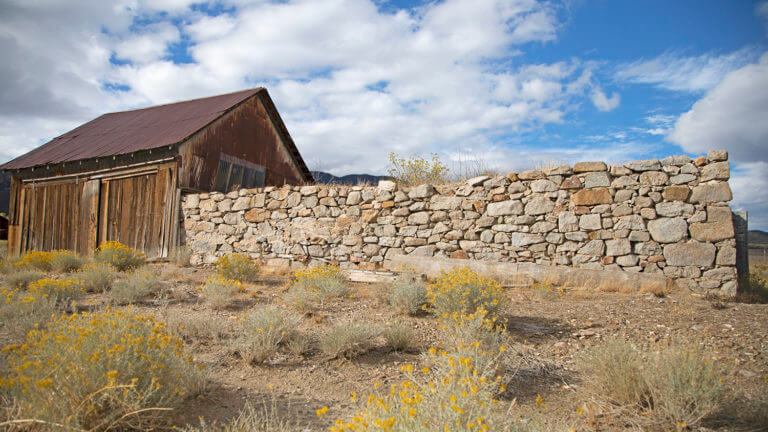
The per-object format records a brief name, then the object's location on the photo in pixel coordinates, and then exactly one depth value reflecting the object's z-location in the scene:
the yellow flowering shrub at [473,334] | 3.82
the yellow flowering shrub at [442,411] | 2.04
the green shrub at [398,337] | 4.38
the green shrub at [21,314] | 4.08
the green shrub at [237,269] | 7.66
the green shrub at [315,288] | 5.78
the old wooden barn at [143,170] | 10.91
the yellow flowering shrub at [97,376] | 2.39
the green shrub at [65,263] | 8.88
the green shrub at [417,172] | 10.65
